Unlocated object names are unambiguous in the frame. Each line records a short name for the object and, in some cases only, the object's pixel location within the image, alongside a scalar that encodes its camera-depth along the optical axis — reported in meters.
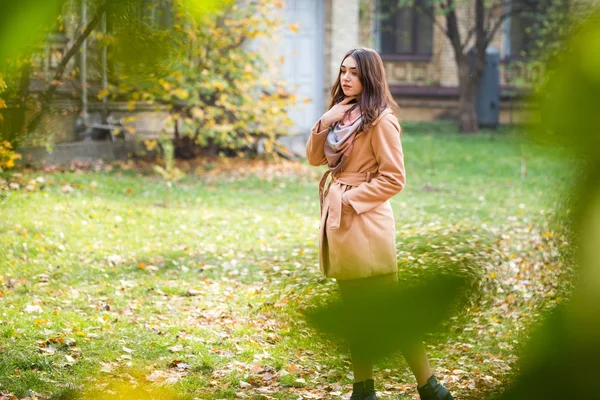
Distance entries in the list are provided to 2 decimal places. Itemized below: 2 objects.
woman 7.23
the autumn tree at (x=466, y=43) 38.44
